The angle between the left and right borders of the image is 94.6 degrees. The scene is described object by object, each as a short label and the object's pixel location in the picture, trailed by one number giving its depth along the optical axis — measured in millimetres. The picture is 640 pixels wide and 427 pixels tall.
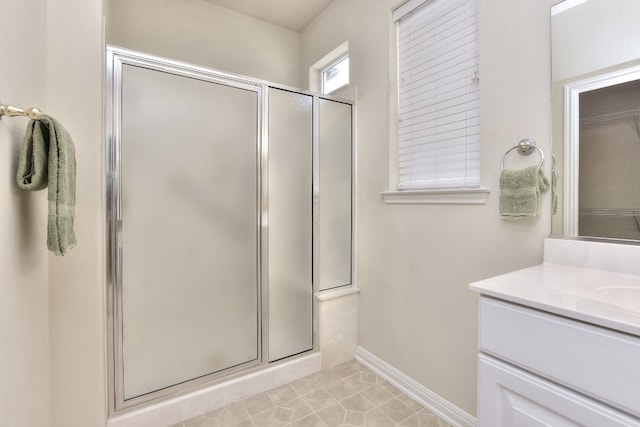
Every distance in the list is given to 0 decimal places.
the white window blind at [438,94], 1517
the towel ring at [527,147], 1204
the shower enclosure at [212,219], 1446
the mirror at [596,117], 1028
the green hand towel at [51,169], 932
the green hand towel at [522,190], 1168
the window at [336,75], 2486
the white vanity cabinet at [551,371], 651
